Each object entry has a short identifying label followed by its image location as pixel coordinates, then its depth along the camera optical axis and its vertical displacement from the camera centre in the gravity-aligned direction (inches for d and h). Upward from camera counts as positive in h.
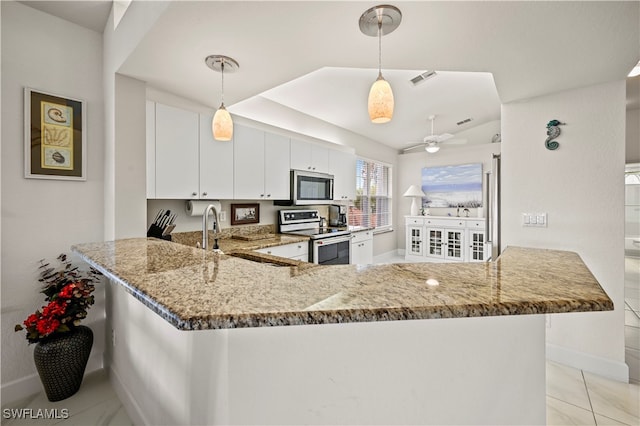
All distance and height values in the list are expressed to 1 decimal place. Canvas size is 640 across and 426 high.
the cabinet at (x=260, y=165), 114.6 +20.6
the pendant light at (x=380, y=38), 55.2 +38.2
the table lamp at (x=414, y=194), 234.8 +14.9
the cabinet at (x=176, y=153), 89.6 +19.7
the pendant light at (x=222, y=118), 73.0 +24.6
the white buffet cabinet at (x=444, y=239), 200.2 -21.0
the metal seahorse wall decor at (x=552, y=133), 90.4 +25.5
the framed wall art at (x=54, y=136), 73.2 +20.6
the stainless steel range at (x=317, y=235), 134.0 -11.9
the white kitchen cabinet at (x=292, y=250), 112.2 -16.6
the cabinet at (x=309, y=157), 140.5 +29.5
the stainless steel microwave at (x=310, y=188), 138.9 +12.9
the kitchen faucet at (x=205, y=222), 66.1 -2.5
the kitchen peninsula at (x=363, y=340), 27.9 -15.9
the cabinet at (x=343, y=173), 168.1 +24.1
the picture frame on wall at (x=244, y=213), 124.5 -0.8
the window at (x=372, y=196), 212.2 +12.6
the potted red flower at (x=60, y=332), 69.3 -31.4
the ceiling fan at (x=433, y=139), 172.7 +45.3
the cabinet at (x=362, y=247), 170.0 -22.7
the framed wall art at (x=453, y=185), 219.8 +21.7
